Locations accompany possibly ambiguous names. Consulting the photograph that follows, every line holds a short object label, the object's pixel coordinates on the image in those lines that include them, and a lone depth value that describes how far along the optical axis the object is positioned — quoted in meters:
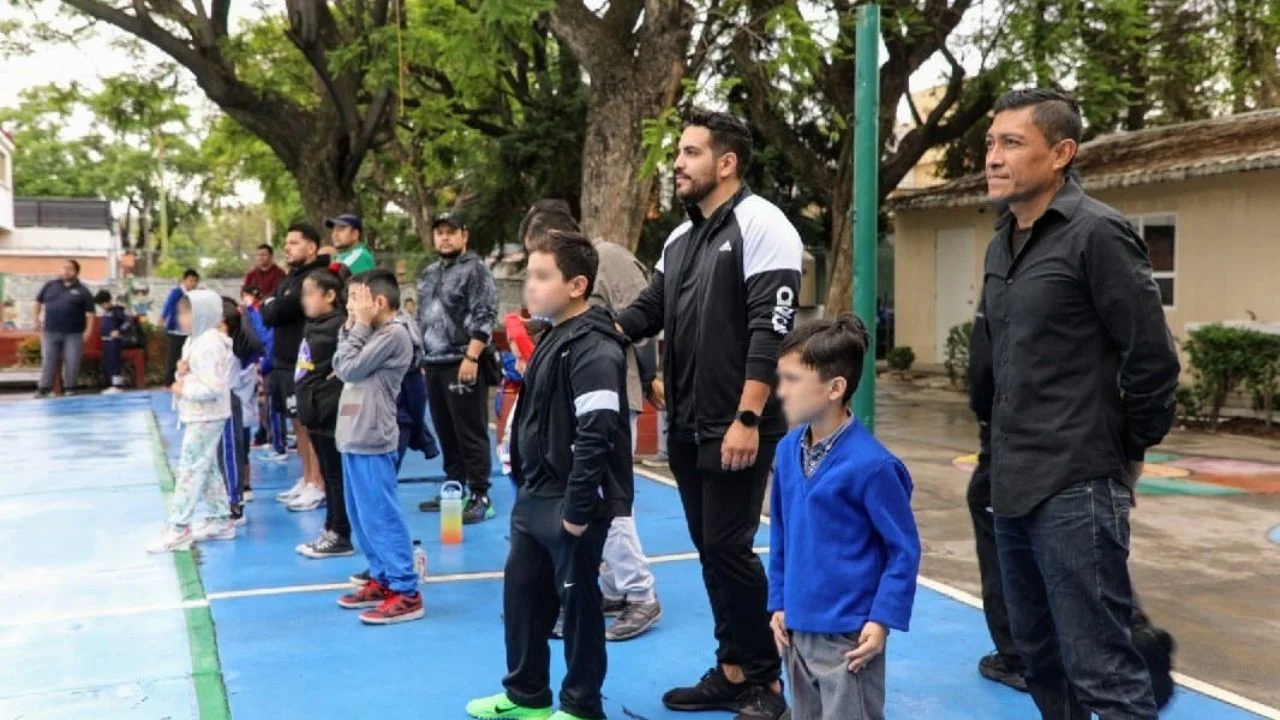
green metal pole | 5.56
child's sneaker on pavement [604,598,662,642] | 4.88
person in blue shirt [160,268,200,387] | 12.70
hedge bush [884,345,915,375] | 19.95
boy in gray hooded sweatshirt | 5.14
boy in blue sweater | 2.93
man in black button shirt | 2.86
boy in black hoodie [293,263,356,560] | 6.11
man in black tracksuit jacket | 3.81
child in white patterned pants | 6.49
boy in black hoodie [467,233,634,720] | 3.66
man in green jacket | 7.35
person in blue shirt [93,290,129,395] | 16.31
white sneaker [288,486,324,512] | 7.70
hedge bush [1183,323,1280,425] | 11.86
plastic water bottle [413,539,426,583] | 5.75
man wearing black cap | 7.05
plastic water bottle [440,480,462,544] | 6.62
